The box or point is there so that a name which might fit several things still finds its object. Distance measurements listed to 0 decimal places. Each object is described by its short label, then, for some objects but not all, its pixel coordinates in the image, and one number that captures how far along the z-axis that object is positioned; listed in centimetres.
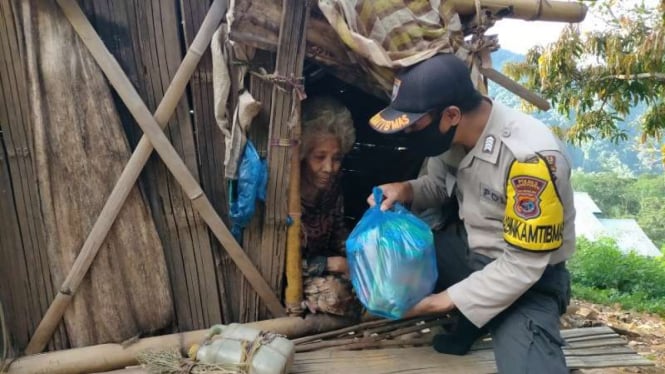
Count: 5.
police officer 230
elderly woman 294
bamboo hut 243
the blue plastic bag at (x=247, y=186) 258
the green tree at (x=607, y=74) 815
